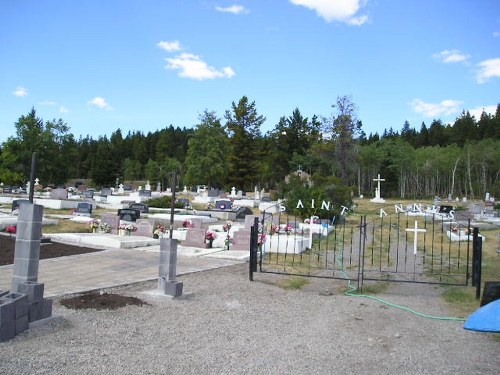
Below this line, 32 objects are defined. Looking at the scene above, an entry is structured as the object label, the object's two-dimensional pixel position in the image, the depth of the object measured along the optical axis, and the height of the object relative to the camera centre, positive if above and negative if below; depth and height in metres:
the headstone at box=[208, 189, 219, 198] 42.54 +0.78
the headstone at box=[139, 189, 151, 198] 39.25 +0.45
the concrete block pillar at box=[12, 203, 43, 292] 5.88 -0.63
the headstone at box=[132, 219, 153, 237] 16.80 -1.08
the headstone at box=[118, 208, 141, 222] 20.36 -0.70
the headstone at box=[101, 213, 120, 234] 17.45 -0.87
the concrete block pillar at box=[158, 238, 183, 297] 8.20 -1.09
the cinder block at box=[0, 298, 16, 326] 4.95 -1.25
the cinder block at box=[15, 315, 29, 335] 5.29 -1.46
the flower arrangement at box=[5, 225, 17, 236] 14.91 -1.17
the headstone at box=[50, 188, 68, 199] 32.75 +0.04
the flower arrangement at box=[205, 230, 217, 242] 15.38 -1.09
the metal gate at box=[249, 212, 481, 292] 11.04 -1.38
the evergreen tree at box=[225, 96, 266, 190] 66.50 +5.93
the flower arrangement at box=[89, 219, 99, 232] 17.53 -1.08
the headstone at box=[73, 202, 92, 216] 23.20 -0.68
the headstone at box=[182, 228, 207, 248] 15.34 -1.16
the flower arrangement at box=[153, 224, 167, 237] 16.83 -1.11
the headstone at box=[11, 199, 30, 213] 21.53 -0.64
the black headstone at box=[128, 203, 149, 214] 26.22 -0.47
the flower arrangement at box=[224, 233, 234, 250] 15.16 -1.21
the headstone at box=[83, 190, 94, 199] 37.08 +0.14
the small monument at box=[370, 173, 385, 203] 50.36 +1.15
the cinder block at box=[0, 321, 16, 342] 4.96 -1.46
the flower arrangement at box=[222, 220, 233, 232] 17.40 -0.90
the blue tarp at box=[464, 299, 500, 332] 5.56 -1.23
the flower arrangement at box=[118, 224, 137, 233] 16.92 -1.04
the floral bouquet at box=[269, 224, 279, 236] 17.39 -0.87
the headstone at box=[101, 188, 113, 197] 39.37 +0.39
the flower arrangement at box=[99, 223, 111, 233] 17.28 -1.12
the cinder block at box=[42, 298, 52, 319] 5.78 -1.38
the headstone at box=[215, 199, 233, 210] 30.70 -0.17
